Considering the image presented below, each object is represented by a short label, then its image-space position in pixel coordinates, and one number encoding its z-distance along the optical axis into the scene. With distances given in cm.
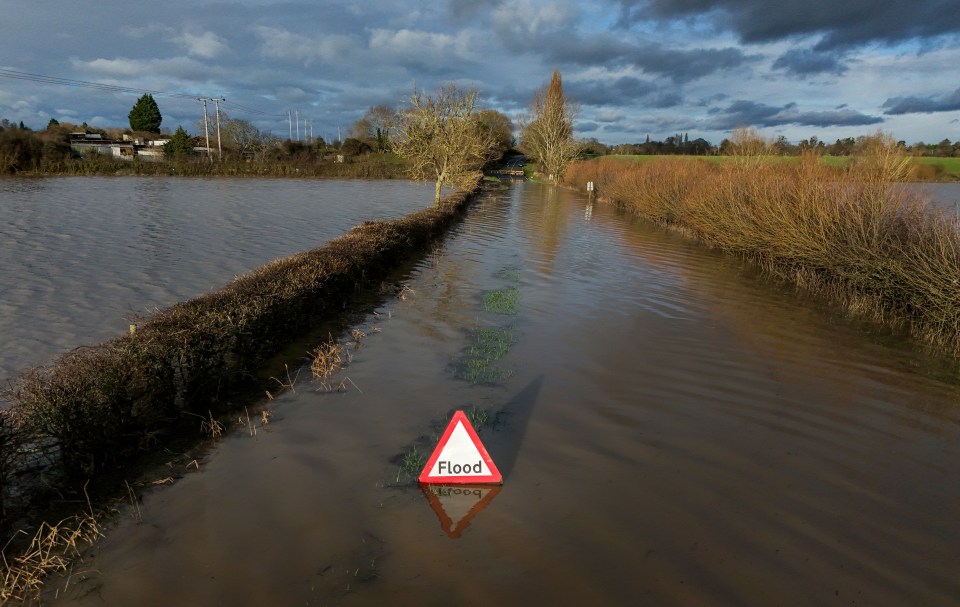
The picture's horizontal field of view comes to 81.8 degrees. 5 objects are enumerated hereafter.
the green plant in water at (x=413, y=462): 513
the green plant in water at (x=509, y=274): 1413
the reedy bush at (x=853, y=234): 991
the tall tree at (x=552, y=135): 6212
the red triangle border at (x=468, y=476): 486
